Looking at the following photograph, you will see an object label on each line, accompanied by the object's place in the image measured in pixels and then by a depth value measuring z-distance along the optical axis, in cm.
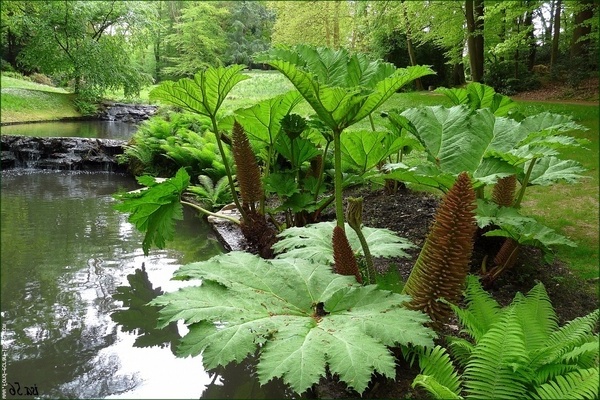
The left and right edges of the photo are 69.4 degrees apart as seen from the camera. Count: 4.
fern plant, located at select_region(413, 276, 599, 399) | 167
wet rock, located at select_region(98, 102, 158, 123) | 2197
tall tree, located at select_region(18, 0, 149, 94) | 1998
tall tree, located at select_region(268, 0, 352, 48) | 2156
